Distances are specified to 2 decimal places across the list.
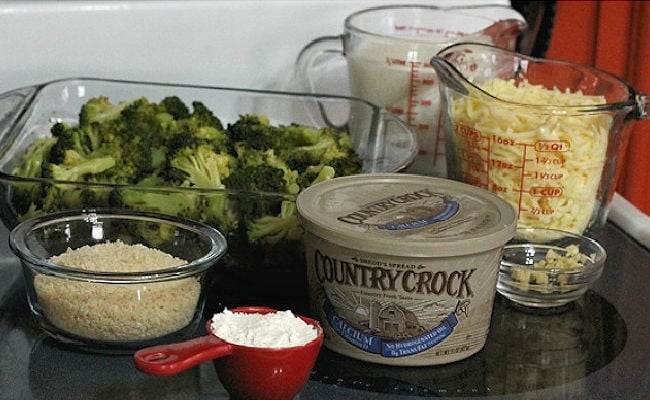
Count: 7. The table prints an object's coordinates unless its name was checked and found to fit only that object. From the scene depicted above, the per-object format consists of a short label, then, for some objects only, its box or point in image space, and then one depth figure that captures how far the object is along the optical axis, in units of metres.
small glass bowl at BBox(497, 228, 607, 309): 1.10
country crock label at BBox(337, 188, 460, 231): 1.02
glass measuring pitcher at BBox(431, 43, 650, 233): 1.13
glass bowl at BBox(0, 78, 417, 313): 1.08
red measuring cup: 0.95
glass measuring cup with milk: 1.26
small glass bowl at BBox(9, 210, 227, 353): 1.01
